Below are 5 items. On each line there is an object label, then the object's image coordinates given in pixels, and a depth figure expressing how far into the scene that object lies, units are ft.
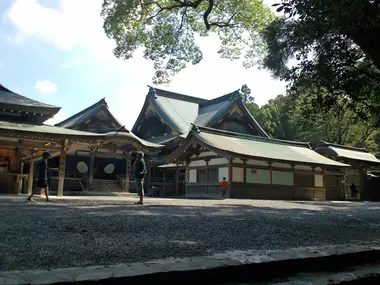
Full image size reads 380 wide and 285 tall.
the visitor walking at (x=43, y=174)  31.39
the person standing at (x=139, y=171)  32.78
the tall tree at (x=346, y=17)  17.83
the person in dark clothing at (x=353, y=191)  80.64
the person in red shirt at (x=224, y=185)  58.15
